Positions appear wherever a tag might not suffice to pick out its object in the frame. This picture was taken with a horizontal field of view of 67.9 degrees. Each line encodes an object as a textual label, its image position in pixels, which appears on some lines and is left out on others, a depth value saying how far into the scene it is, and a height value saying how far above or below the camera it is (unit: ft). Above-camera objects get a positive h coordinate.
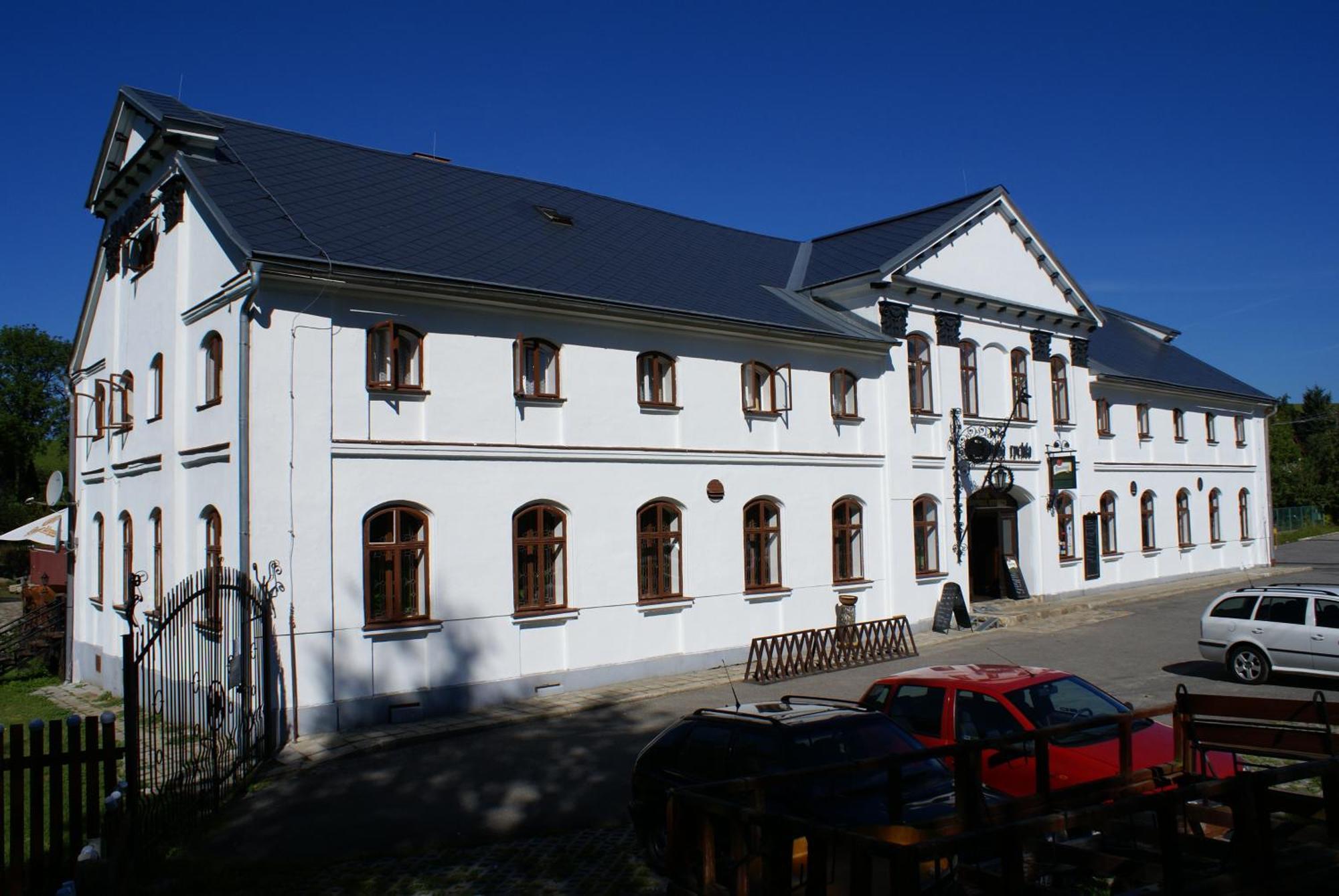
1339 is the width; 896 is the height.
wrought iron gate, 31.78 -7.99
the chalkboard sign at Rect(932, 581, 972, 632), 74.28 -8.50
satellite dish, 69.41 +2.24
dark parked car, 23.40 -6.78
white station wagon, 49.80 -7.41
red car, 28.19 -6.80
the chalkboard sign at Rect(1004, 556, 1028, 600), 86.28 -7.67
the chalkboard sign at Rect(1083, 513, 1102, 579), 93.35 -5.52
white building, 47.42 +5.60
